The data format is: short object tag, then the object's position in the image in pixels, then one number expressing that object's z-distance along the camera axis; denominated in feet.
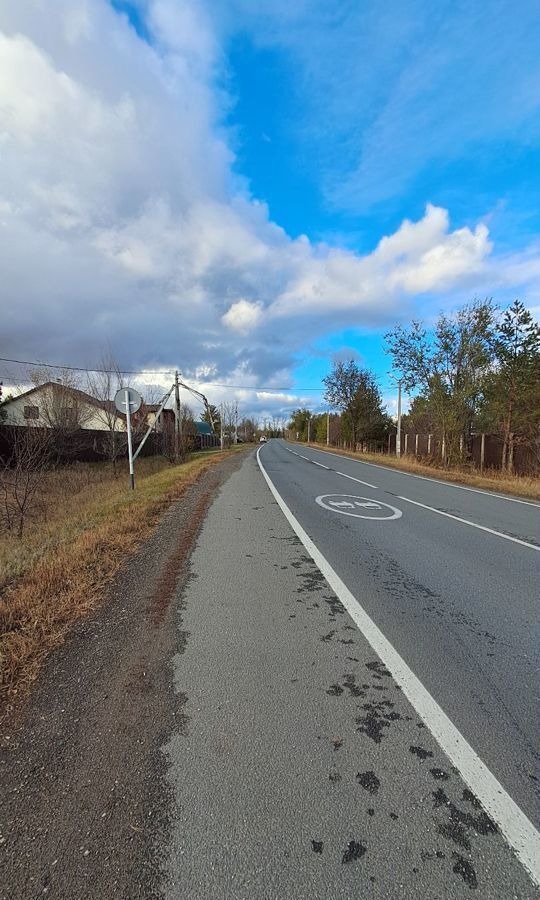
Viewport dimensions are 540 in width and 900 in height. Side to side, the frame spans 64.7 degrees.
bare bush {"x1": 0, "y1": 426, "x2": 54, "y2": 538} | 33.78
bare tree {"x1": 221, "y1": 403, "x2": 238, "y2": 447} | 249.55
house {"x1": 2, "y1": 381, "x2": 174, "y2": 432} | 64.95
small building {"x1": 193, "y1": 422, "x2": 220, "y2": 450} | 192.75
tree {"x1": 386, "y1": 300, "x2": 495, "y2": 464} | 66.59
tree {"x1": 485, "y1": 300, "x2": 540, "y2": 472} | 58.34
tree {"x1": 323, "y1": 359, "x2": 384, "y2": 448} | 136.56
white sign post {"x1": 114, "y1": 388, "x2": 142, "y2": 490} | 34.35
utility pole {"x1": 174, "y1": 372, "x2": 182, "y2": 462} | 82.33
